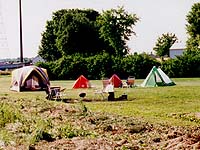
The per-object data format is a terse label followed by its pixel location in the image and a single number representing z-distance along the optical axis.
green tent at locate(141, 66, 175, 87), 36.84
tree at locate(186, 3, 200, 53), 71.56
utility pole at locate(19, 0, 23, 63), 56.81
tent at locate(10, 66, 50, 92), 37.66
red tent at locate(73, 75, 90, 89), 37.58
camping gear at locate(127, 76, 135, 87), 35.69
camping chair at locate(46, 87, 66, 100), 27.41
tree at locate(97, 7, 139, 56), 71.50
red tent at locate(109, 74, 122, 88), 36.36
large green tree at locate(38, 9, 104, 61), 76.06
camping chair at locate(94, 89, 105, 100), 27.73
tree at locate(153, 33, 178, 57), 104.62
